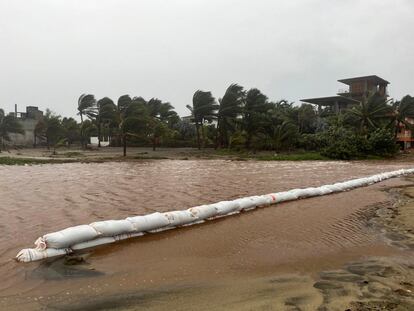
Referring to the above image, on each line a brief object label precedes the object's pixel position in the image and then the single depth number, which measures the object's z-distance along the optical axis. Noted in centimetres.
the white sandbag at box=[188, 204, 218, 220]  718
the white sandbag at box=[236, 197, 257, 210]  845
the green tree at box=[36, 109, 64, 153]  4091
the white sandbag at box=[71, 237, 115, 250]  528
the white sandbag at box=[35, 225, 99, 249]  500
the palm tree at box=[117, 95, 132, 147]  3317
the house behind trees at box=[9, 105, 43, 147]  4784
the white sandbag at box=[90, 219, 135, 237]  562
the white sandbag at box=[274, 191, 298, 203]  969
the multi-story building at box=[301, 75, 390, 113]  4688
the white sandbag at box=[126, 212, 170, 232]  614
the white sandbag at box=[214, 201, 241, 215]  774
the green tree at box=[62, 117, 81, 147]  4861
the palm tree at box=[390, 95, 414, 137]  3753
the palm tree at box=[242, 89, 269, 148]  3784
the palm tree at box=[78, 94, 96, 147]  4131
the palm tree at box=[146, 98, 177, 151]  3812
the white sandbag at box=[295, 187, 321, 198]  1053
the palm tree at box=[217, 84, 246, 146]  3737
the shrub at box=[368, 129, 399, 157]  3431
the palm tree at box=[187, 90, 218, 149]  3741
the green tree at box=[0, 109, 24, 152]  4362
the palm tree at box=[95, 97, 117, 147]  3747
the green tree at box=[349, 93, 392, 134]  3622
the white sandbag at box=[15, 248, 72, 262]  483
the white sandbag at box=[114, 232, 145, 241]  584
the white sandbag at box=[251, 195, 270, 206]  897
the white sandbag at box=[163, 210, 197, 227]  665
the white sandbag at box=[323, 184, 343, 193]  1174
